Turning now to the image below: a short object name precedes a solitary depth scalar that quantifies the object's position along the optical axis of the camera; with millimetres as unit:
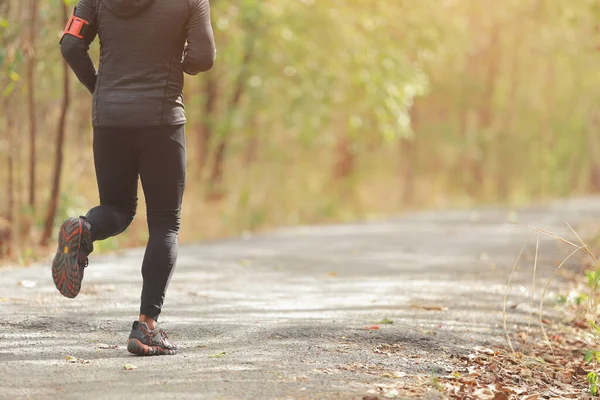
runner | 10562
